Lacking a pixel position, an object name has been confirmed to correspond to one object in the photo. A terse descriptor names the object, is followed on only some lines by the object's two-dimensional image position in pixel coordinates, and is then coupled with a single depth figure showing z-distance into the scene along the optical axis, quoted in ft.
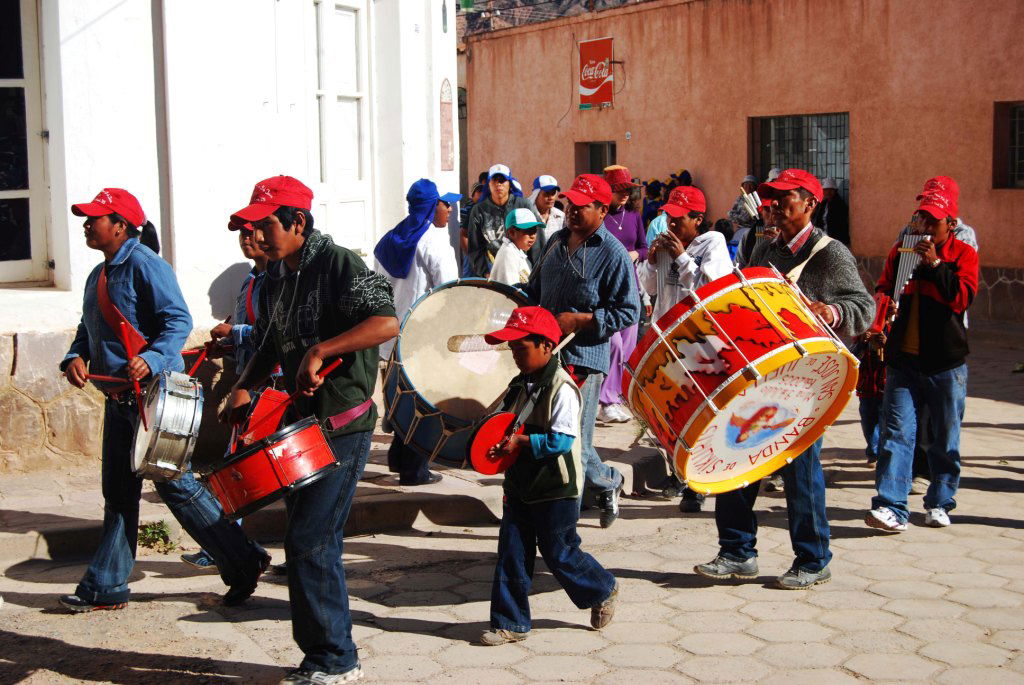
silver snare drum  16.37
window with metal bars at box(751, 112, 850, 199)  59.88
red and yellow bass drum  16.75
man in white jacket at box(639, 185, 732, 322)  23.16
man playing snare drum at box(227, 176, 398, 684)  15.11
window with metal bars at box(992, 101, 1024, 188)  51.29
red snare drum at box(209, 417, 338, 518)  14.47
